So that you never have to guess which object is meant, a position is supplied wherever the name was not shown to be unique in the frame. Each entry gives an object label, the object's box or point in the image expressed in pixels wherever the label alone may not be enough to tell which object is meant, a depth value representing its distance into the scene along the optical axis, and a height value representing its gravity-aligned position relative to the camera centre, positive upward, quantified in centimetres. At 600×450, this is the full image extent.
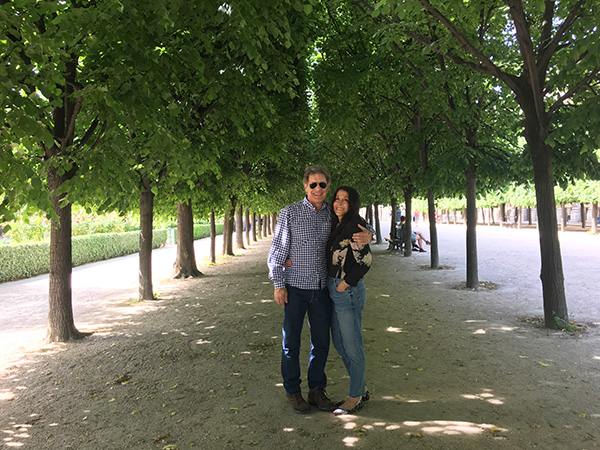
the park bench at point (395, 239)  2239 -64
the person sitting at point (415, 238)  2198 -65
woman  373 -47
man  386 -39
